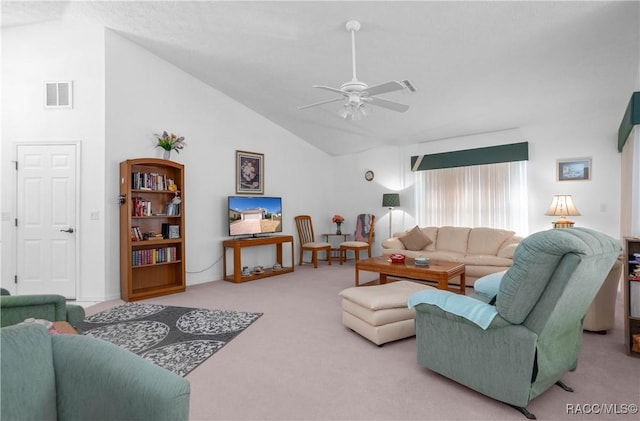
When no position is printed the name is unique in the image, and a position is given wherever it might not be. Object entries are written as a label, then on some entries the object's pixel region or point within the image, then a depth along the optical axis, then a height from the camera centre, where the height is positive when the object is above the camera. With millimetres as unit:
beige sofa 4656 -604
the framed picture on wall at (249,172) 5968 +704
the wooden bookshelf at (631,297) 2574 -696
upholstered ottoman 2744 -897
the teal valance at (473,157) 5340 +923
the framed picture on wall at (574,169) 4793 +582
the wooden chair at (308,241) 6633 -661
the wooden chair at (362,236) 6582 -573
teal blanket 1893 -596
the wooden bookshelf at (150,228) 4289 -244
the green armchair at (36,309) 2059 -640
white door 4297 -99
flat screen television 5645 -86
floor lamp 6521 +189
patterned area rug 2621 -1140
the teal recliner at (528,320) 1661 -642
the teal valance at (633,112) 2783 +839
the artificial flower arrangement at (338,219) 7451 -208
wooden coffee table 3645 -710
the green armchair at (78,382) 936 -512
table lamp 4574 -5
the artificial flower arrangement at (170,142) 4777 +1027
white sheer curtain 5395 +225
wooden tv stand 5395 -711
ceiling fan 2973 +1103
